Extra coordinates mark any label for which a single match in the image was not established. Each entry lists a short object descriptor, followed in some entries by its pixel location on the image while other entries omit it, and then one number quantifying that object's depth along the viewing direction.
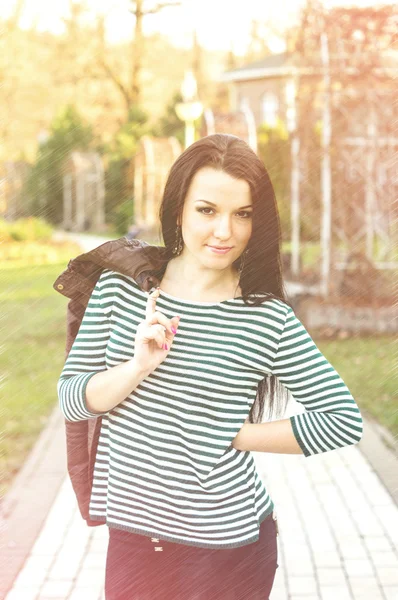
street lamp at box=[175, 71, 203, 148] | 16.19
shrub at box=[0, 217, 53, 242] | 22.23
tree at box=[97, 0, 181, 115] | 24.22
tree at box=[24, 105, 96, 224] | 34.34
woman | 1.73
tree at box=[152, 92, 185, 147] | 36.25
